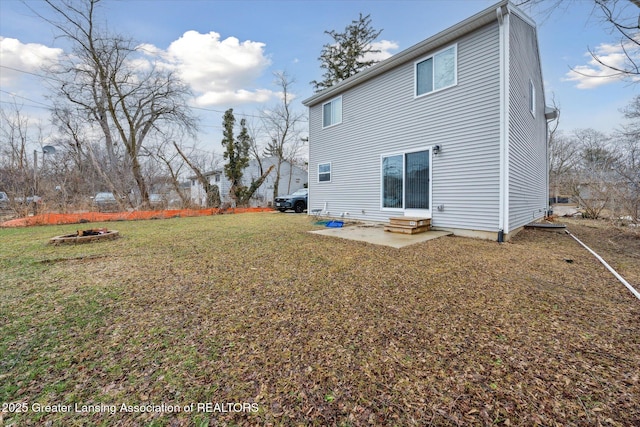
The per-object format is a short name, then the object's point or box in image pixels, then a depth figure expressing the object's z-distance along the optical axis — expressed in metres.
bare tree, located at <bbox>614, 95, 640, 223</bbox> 6.22
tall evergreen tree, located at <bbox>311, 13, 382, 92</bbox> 17.52
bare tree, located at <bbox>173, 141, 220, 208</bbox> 14.13
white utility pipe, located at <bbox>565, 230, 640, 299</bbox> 2.74
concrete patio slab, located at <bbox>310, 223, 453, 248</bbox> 5.21
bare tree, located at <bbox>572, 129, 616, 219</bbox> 9.17
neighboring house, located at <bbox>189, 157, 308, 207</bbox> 22.48
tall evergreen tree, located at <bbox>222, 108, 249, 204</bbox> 14.88
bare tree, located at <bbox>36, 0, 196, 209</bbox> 11.62
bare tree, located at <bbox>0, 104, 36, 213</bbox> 8.67
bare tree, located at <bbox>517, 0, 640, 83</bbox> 4.86
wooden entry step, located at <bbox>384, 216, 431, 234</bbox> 6.00
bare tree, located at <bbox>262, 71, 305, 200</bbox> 19.81
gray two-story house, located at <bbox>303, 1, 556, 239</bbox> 5.34
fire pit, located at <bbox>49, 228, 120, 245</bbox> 5.21
